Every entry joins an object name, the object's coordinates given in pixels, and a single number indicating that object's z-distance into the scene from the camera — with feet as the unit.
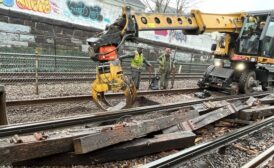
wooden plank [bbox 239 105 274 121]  22.98
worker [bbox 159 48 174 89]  38.36
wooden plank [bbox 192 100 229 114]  21.62
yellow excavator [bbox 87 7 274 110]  20.08
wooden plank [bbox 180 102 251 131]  18.59
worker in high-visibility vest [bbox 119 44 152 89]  35.19
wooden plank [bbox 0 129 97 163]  12.00
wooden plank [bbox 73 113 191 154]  13.42
